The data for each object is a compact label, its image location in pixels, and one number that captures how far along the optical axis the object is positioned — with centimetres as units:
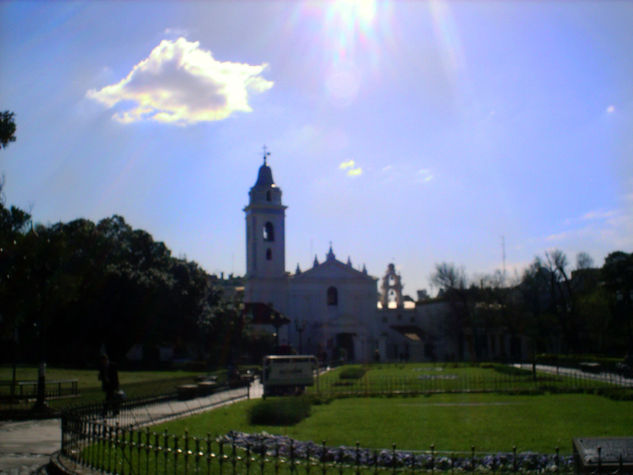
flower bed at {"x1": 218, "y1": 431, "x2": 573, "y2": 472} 967
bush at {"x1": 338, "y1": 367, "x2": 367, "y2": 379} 3431
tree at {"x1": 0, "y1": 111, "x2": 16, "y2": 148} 1441
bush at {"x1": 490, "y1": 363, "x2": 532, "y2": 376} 3412
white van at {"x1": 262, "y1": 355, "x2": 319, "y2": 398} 2669
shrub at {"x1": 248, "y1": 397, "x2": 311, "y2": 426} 1591
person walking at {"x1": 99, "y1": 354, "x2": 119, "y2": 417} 1889
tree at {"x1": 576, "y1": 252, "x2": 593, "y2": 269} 7419
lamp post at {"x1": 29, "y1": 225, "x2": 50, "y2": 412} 1802
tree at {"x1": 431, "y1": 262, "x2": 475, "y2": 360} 6676
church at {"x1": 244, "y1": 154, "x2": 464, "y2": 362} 6925
